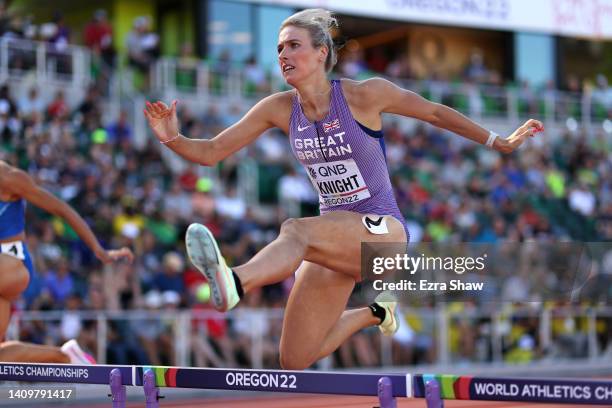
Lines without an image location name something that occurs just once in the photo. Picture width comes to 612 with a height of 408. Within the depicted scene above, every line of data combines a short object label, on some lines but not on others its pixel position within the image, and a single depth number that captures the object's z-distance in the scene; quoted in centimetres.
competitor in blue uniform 1666
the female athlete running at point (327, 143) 1279
